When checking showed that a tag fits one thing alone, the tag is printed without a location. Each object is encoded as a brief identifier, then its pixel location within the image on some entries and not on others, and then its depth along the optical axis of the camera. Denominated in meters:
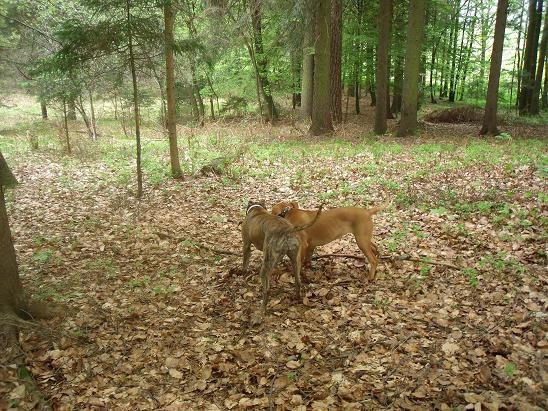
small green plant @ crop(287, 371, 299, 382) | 4.09
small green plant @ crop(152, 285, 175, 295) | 5.88
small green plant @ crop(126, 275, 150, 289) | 6.06
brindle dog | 5.20
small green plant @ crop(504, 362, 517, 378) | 3.77
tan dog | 5.88
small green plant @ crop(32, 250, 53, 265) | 6.71
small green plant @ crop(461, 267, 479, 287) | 5.54
